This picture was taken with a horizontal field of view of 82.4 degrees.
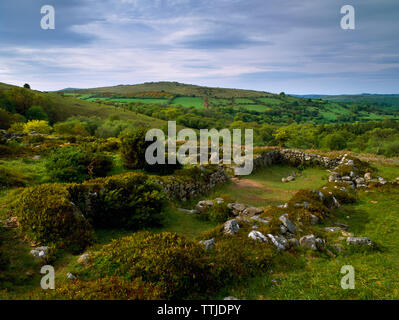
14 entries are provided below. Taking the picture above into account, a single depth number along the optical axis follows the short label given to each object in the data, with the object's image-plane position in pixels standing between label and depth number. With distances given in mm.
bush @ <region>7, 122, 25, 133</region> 29919
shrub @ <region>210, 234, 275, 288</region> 5559
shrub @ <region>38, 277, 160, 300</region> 4039
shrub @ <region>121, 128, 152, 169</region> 13617
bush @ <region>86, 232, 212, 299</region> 4930
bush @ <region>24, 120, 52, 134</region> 31144
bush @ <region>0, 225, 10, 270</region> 5293
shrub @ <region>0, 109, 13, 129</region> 35019
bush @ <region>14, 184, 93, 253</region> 6512
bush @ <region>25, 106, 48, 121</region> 47906
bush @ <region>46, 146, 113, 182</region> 10945
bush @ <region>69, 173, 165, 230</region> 8594
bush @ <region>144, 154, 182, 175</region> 13922
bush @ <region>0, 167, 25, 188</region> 9805
